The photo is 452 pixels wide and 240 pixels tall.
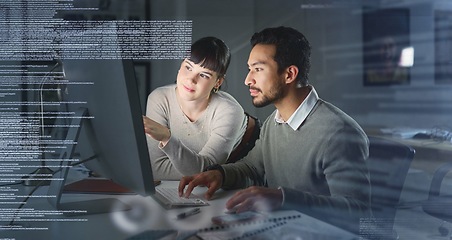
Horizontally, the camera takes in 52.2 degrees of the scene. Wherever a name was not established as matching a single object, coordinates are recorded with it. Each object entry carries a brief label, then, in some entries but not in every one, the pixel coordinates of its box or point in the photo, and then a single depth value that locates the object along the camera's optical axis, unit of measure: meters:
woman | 1.58
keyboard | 1.56
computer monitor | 1.44
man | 1.56
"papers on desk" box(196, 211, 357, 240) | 1.57
